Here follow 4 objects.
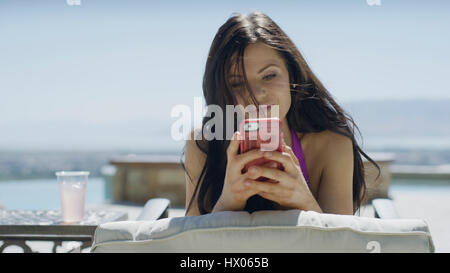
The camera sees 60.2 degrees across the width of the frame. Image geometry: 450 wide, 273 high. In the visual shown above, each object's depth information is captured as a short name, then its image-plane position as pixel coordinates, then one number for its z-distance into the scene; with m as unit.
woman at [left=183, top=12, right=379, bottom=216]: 1.64
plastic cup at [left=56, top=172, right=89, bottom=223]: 2.04
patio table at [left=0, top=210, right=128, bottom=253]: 1.93
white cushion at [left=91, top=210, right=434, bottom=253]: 0.84
